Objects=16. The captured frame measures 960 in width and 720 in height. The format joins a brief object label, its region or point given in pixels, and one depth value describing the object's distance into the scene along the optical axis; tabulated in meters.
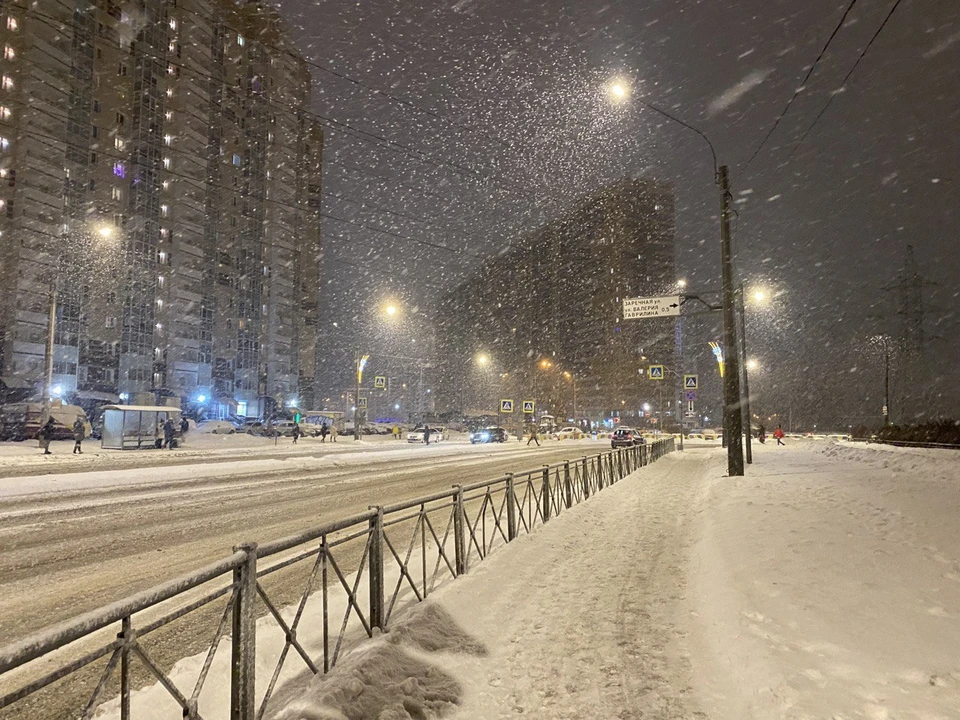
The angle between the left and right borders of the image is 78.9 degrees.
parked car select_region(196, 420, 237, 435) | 47.81
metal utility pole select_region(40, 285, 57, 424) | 28.12
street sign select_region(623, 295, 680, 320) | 17.91
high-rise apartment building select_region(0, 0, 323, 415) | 46.31
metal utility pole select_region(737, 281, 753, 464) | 24.11
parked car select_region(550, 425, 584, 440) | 64.81
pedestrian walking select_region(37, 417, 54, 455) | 24.91
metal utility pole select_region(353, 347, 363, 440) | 39.71
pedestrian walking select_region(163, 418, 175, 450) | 31.45
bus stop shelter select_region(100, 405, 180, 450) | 29.92
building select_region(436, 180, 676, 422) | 108.62
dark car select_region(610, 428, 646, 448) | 42.62
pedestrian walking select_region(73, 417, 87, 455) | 26.55
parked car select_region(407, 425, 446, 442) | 48.44
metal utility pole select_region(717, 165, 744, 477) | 17.23
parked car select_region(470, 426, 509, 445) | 51.25
